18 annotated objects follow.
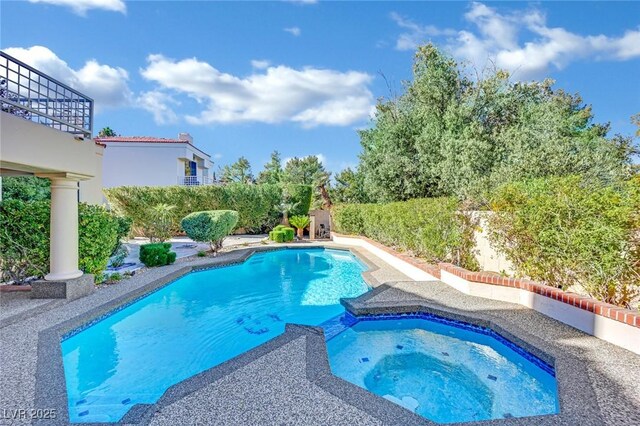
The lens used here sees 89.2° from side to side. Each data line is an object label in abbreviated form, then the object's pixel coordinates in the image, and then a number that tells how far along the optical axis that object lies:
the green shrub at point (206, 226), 15.28
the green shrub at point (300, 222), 23.48
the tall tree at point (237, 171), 45.28
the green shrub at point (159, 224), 17.03
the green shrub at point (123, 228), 11.33
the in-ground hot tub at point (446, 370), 4.29
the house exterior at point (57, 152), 6.34
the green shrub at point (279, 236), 20.72
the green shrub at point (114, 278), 9.57
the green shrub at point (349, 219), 20.77
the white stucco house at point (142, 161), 29.19
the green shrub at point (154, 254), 12.09
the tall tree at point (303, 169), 40.09
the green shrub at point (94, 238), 8.41
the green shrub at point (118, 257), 11.44
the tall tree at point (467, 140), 13.24
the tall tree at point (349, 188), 23.20
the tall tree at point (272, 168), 43.59
